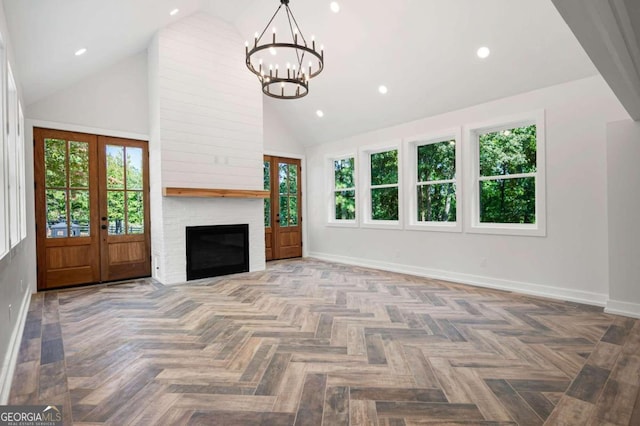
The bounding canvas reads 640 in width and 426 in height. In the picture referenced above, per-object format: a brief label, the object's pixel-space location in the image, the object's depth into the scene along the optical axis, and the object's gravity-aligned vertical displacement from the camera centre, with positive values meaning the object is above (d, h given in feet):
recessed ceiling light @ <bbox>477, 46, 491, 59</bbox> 14.08 +6.53
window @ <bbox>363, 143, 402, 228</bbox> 21.06 +1.34
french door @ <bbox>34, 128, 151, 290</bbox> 16.11 +0.33
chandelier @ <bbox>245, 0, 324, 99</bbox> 19.18 +9.27
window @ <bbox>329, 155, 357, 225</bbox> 23.94 +1.35
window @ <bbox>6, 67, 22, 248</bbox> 10.26 +1.72
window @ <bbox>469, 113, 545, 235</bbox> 14.79 +1.36
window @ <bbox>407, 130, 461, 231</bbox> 18.11 +1.38
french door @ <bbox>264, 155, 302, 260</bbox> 25.09 +0.15
